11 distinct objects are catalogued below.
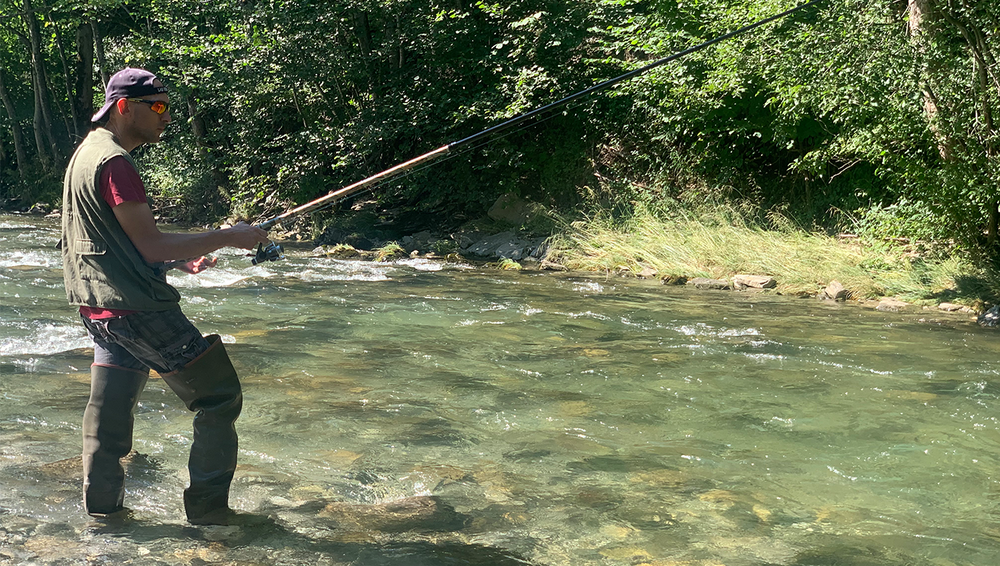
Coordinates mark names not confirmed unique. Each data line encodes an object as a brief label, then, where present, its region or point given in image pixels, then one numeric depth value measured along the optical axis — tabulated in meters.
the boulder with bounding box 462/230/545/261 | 14.47
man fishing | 3.12
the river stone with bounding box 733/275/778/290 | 10.98
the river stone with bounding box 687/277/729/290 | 11.27
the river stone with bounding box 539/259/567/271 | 13.30
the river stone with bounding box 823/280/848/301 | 10.17
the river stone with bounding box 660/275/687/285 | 11.73
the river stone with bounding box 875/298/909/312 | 9.40
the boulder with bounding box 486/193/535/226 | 16.23
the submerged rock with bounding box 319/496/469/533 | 3.60
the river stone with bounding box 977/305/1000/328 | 8.36
